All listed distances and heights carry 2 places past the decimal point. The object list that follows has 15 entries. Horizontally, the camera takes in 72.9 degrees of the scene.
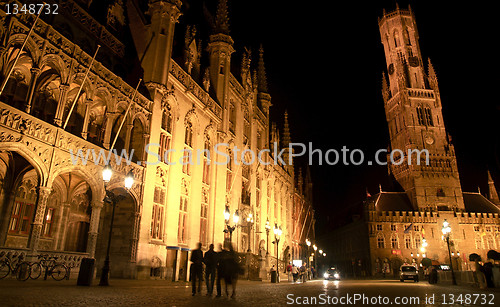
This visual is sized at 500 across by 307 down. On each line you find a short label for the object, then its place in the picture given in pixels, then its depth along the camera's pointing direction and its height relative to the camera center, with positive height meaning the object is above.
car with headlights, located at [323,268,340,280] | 47.03 -1.67
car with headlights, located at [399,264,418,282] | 36.66 -1.15
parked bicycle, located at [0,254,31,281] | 14.13 -0.37
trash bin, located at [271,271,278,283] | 28.08 -1.27
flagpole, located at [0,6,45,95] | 13.94 +8.92
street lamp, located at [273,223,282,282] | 30.84 +2.61
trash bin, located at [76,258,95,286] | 13.52 -0.47
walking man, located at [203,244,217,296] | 12.38 -0.12
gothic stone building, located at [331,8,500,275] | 74.12 +14.03
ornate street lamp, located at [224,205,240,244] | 22.62 +2.90
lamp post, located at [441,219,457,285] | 29.82 +2.88
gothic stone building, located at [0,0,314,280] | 16.09 +7.95
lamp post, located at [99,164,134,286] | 14.12 +2.72
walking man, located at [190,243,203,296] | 12.53 -0.02
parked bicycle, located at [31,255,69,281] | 14.99 -0.39
